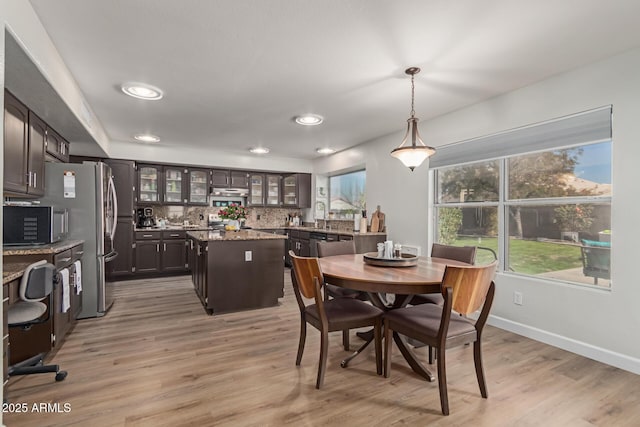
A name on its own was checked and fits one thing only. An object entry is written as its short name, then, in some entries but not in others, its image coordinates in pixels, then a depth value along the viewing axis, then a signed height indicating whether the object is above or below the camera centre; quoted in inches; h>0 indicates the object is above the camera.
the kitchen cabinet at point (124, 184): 210.5 +19.9
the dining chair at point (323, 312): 82.5 -27.1
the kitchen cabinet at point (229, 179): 251.3 +28.7
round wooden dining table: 76.7 -15.7
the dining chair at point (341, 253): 108.8 -15.3
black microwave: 101.5 -3.9
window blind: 103.8 +29.7
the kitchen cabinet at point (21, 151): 95.0 +20.3
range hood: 252.2 +18.1
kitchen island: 144.3 -26.5
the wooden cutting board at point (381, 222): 192.7 -3.9
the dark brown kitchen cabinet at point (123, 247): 210.4 -22.1
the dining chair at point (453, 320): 72.7 -26.3
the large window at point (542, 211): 107.1 +2.3
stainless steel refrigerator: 127.9 +1.0
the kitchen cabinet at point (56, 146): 131.9 +29.8
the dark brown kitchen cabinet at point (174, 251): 225.1 -26.4
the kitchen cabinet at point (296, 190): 278.5 +21.8
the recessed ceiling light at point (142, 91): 119.6 +47.5
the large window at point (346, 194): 238.8 +16.8
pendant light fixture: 104.8 +21.3
